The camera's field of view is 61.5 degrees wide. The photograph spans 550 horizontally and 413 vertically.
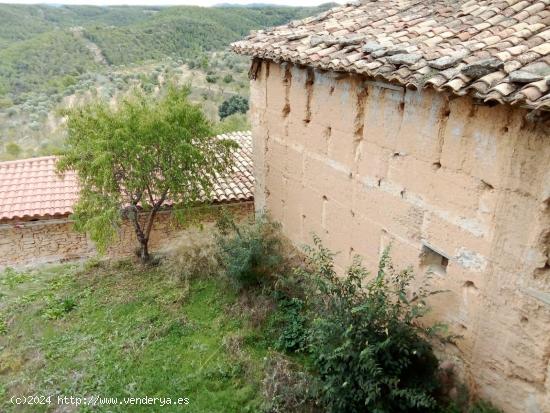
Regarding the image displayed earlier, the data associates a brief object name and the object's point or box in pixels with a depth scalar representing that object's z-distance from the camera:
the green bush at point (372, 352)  4.55
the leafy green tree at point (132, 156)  8.16
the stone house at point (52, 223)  10.34
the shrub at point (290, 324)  6.41
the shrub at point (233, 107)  25.88
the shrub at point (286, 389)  5.20
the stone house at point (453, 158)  4.06
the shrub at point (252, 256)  7.40
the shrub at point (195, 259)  8.59
